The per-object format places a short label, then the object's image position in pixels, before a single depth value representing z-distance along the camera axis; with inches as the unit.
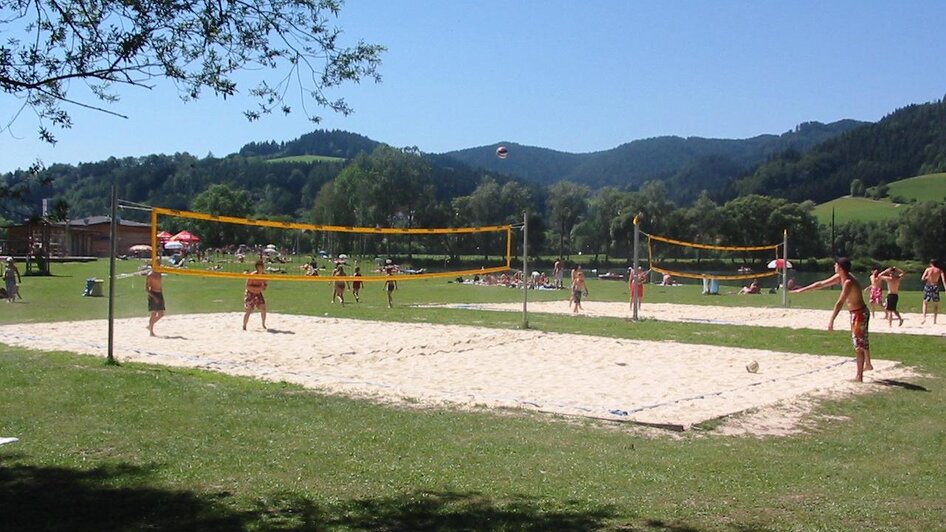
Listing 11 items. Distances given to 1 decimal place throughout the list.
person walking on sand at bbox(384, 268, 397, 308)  934.9
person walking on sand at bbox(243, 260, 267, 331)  631.2
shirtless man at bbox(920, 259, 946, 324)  786.2
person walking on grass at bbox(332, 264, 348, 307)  981.2
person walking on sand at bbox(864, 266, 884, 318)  888.9
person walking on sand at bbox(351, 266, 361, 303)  1048.7
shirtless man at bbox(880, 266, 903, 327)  722.8
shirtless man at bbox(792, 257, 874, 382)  417.7
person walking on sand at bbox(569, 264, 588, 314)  905.5
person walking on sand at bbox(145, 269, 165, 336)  591.8
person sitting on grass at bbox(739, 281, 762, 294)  1363.2
